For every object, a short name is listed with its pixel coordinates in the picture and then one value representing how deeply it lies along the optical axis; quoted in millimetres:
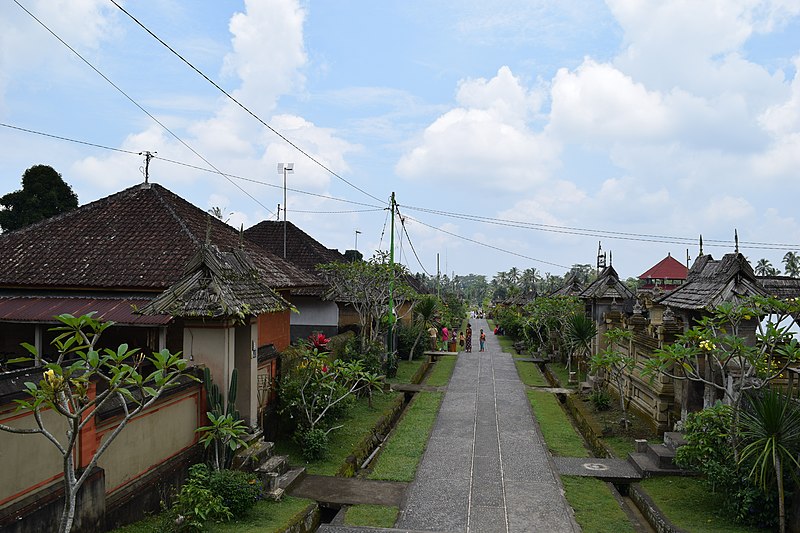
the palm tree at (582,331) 19062
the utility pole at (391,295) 19250
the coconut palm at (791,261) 74350
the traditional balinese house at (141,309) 6172
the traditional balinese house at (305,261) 20281
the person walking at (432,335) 31347
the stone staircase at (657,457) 9859
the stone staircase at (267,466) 8633
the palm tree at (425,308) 29653
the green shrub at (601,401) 15180
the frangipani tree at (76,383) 3943
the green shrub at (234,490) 7582
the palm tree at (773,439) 7059
